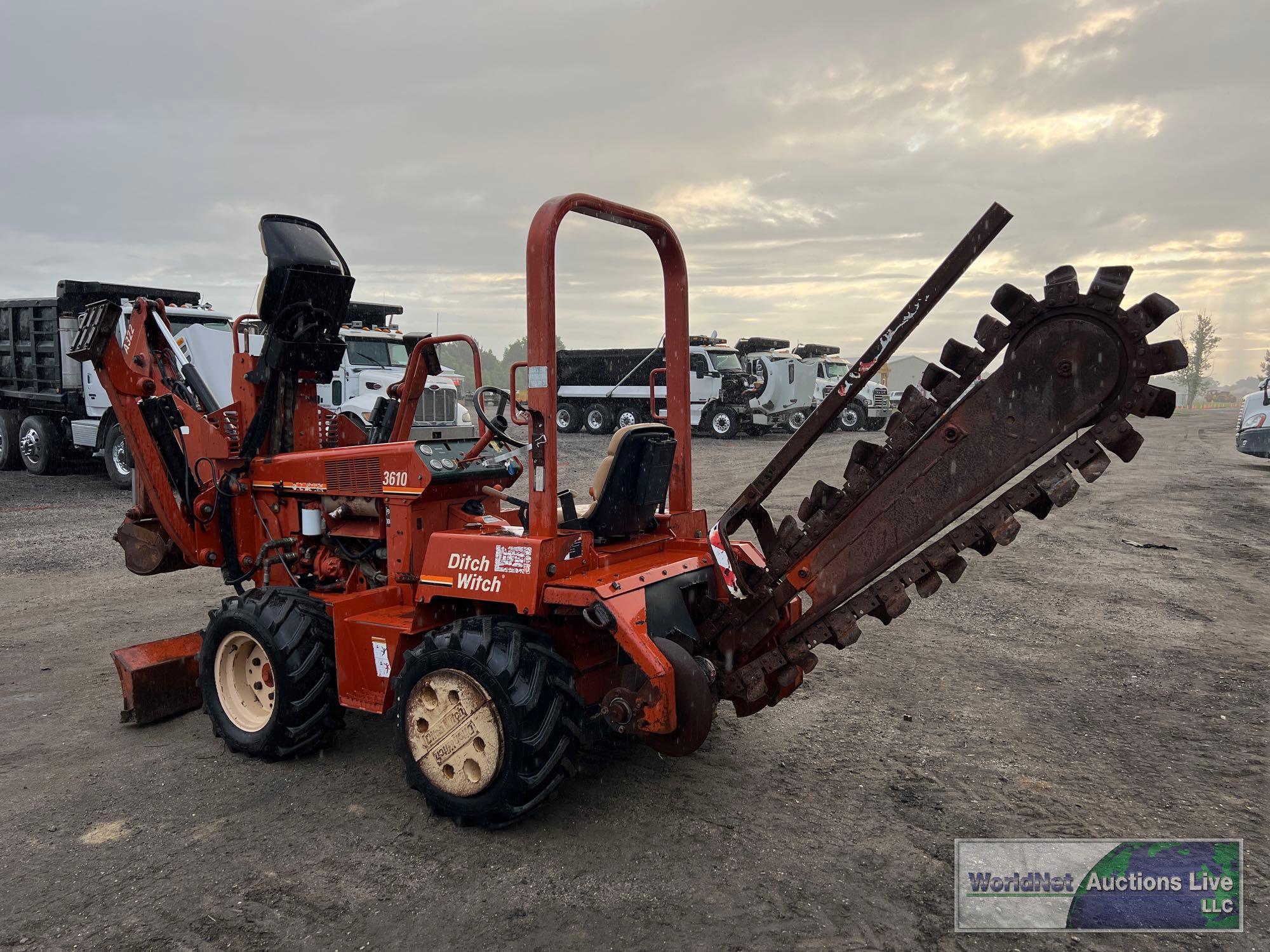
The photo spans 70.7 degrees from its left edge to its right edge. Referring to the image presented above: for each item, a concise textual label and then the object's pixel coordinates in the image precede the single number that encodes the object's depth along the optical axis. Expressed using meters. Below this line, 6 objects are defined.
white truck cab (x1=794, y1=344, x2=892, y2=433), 28.64
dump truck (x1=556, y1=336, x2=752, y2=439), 27.78
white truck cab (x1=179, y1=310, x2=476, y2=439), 15.60
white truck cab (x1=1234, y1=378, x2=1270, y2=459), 18.81
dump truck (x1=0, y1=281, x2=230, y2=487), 14.97
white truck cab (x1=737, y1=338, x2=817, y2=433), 28.16
